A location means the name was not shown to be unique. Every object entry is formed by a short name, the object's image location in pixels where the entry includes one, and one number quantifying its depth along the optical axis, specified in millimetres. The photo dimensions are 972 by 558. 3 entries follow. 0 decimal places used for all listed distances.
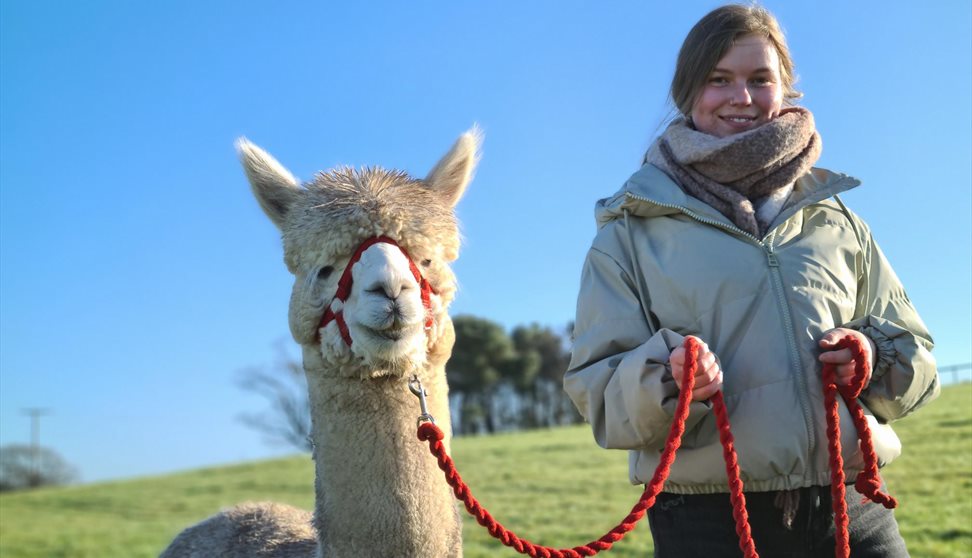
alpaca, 2711
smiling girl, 2391
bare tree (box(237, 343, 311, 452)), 25644
